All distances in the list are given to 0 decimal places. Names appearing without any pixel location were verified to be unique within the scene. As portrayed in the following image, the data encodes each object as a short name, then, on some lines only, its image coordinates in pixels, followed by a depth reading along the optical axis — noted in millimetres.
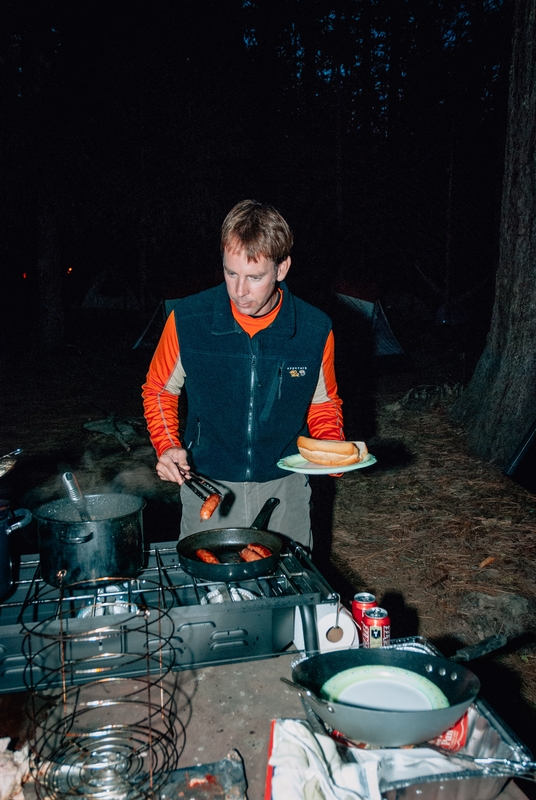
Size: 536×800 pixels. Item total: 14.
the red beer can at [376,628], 2082
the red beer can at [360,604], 2227
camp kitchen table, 1815
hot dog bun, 2699
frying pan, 2271
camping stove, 2029
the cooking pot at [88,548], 2250
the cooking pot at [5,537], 2283
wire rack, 1641
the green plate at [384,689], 1679
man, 3385
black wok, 1492
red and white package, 1665
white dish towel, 1437
